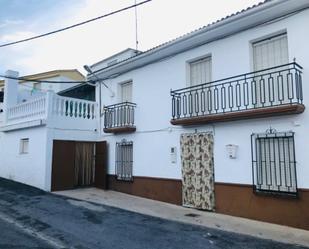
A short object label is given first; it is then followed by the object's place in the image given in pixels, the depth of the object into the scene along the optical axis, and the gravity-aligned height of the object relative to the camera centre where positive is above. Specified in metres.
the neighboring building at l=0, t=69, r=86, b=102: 20.29 +6.37
